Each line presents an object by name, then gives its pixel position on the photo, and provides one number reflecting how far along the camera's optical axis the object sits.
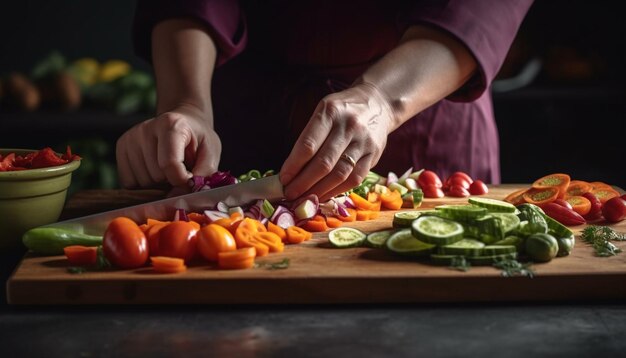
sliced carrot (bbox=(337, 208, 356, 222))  1.88
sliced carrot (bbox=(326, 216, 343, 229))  1.83
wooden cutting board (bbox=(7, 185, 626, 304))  1.45
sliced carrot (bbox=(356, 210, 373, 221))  1.90
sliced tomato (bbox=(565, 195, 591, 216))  1.91
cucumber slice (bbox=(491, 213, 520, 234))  1.59
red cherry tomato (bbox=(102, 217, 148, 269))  1.50
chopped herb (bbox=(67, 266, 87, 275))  1.50
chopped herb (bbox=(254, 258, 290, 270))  1.51
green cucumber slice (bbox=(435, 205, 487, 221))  1.60
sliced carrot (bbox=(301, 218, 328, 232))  1.78
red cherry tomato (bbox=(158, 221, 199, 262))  1.52
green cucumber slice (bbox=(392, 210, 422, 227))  1.79
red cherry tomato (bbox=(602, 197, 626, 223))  1.89
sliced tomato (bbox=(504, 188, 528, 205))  2.04
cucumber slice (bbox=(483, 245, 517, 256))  1.52
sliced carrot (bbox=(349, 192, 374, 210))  1.94
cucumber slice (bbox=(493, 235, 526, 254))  1.58
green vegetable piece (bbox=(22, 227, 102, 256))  1.60
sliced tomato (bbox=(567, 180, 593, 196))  2.05
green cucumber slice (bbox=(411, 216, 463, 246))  1.52
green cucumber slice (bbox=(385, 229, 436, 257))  1.55
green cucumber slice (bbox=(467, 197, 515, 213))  1.77
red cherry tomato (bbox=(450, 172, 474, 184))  2.23
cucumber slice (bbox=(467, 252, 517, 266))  1.51
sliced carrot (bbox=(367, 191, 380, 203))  1.98
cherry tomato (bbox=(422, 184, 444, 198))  2.17
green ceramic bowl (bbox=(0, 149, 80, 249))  1.70
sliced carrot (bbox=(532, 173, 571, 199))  2.01
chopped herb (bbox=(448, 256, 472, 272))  1.49
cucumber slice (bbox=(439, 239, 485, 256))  1.52
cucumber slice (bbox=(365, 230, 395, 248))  1.64
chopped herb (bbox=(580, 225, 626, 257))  1.60
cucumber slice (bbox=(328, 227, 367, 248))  1.65
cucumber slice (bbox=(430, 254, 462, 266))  1.51
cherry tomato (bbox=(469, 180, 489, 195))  2.21
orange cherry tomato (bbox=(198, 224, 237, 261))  1.52
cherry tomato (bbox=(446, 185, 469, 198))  2.18
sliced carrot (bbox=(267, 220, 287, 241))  1.67
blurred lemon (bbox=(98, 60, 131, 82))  3.74
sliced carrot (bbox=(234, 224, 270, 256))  1.57
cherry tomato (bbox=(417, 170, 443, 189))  2.19
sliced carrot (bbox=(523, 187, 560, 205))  1.97
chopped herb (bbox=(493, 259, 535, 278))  1.46
